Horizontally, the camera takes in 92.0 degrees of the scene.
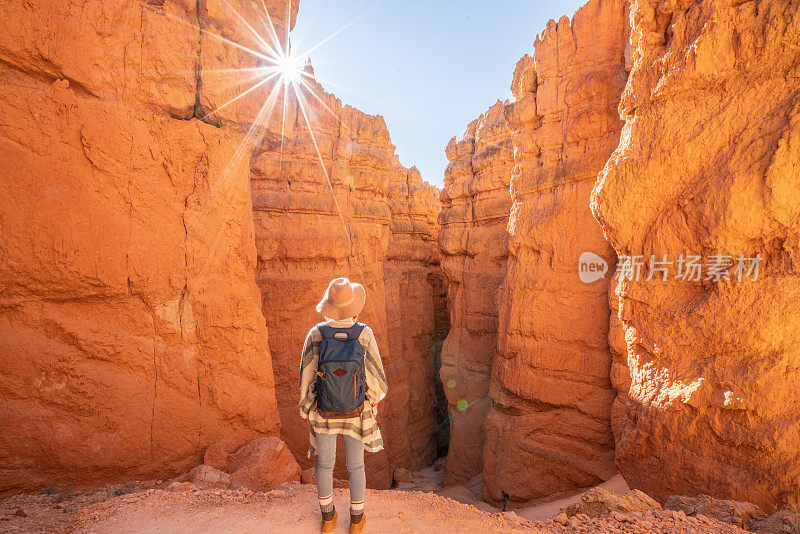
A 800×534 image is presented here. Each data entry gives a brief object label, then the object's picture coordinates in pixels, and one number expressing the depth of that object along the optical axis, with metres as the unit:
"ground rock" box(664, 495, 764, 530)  3.13
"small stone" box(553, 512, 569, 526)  3.07
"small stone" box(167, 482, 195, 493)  3.32
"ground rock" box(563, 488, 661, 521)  3.26
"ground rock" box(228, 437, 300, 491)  4.07
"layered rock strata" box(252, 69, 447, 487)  8.91
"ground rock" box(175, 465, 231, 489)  3.74
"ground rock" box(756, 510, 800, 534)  2.93
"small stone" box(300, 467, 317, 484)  4.74
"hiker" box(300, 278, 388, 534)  2.54
